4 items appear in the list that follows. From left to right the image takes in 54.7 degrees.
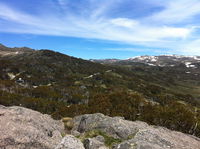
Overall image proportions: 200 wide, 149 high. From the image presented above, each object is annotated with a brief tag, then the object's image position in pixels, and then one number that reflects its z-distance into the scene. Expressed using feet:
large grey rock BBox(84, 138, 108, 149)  33.40
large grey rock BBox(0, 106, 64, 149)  29.89
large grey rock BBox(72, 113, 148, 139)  40.12
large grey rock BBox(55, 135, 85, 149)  31.14
